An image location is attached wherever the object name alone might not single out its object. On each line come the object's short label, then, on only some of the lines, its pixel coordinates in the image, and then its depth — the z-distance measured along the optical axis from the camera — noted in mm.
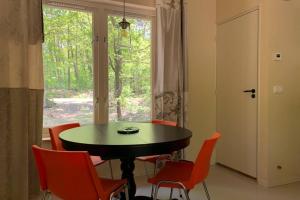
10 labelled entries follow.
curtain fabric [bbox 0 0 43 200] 2641
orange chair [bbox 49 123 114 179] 2410
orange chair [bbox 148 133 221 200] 1923
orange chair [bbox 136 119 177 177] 2626
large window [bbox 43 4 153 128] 3113
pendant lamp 3461
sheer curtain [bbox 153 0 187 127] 3477
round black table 1746
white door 3412
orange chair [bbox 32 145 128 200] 1572
